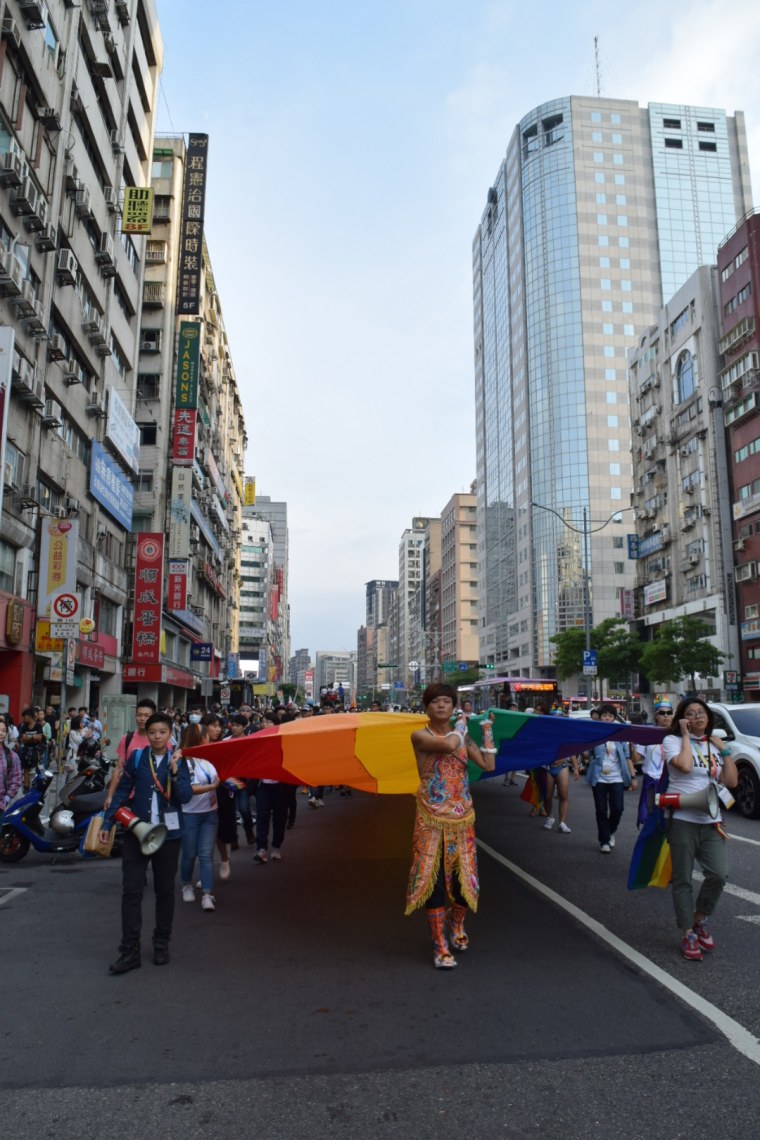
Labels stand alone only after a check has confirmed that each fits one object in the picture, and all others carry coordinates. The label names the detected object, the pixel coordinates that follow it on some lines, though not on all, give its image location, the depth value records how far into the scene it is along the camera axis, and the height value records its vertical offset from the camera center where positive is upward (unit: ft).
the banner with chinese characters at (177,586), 139.74 +18.92
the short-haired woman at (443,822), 19.29 -2.87
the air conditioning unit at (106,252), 108.22 +58.33
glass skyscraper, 304.50 +157.39
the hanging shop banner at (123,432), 111.65 +37.74
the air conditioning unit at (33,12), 76.79 +63.82
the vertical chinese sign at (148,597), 123.54 +15.10
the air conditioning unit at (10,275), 72.13 +37.23
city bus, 137.39 +1.65
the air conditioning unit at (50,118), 84.37 +59.41
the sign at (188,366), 144.56 +57.53
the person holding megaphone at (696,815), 20.03 -2.82
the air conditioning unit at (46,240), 82.53 +45.42
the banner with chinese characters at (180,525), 138.21 +28.74
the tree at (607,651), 200.40 +11.59
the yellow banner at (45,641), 77.04 +5.44
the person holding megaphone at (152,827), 19.88 -3.12
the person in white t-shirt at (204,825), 26.20 -4.08
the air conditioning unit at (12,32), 72.54 +58.31
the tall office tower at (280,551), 512.34 +113.65
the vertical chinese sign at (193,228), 141.79 +80.16
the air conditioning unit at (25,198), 75.15 +45.34
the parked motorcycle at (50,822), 35.29 -5.25
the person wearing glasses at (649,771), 30.17 -2.68
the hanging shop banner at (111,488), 104.99 +28.48
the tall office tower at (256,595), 379.96 +49.13
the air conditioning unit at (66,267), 90.11 +46.81
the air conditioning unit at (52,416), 86.12 +29.63
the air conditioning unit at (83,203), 96.48 +57.45
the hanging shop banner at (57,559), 82.48 +13.93
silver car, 45.24 -2.74
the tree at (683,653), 165.78 +9.13
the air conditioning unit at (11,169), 72.18 +45.98
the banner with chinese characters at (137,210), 116.26 +68.05
